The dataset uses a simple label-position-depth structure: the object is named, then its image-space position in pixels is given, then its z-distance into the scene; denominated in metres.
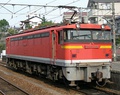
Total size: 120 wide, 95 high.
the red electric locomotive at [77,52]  13.03
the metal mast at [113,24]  30.14
